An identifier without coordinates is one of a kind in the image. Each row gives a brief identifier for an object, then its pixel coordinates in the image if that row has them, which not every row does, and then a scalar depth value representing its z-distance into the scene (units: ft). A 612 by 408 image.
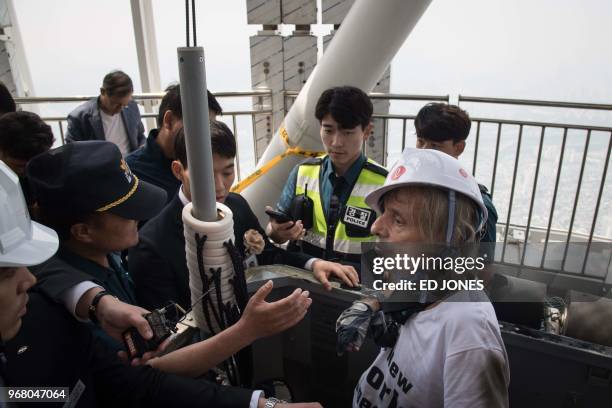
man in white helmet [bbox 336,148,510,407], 2.71
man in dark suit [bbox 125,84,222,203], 6.69
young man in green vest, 6.03
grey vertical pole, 2.65
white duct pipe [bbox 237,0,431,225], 6.48
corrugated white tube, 3.06
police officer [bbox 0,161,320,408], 2.54
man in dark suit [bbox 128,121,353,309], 4.33
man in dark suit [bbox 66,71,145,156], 10.13
